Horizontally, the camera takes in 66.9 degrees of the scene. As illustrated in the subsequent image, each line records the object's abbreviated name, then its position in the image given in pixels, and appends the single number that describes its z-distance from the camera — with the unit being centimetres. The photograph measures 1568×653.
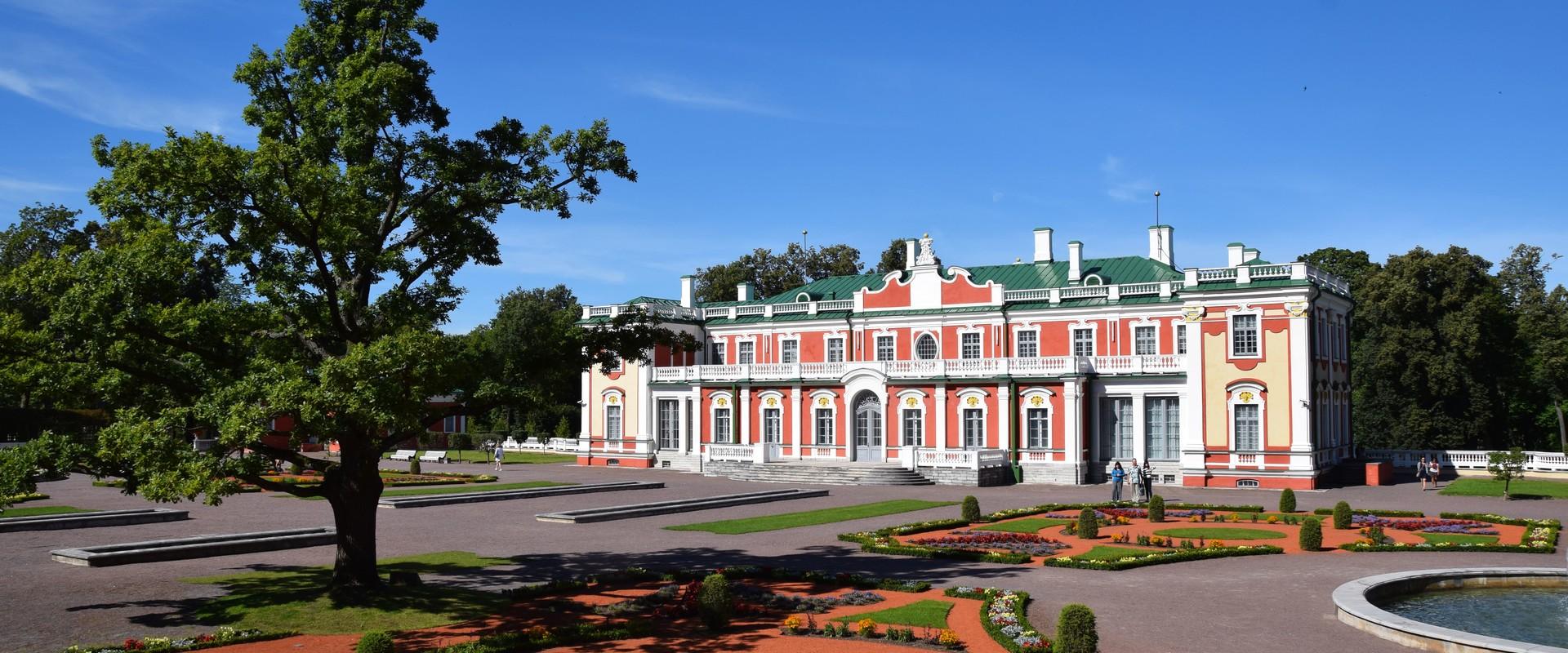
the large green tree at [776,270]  7725
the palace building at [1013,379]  4319
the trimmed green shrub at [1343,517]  2834
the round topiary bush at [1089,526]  2636
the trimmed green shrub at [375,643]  1263
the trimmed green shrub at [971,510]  3009
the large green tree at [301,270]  1482
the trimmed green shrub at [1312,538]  2433
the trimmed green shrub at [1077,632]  1284
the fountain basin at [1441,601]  1419
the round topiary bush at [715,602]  1597
